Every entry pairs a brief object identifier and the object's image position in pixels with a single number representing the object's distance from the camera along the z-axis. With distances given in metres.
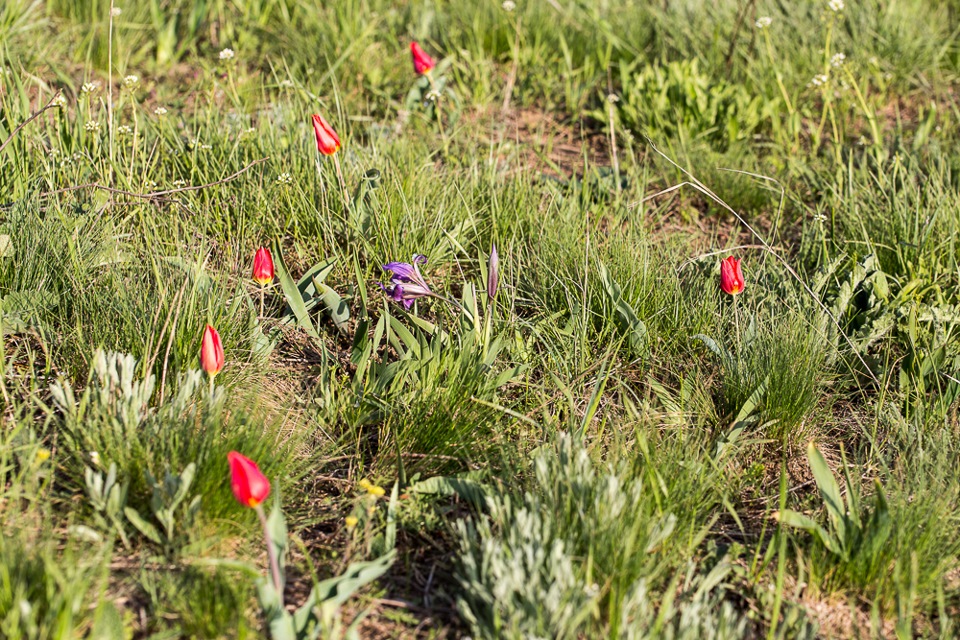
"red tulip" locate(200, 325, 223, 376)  1.78
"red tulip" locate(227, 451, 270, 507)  1.65
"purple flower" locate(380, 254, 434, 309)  1.86
